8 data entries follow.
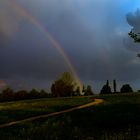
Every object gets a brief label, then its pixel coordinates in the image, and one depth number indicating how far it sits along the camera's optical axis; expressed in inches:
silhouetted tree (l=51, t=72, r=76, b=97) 1998.3
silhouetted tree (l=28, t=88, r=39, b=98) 2113.4
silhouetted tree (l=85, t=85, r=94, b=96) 2135.1
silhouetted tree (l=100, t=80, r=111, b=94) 1875.6
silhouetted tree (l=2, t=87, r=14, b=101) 2162.4
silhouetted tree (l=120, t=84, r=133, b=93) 1920.7
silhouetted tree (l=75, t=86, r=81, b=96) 1967.3
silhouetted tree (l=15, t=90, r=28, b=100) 2157.0
